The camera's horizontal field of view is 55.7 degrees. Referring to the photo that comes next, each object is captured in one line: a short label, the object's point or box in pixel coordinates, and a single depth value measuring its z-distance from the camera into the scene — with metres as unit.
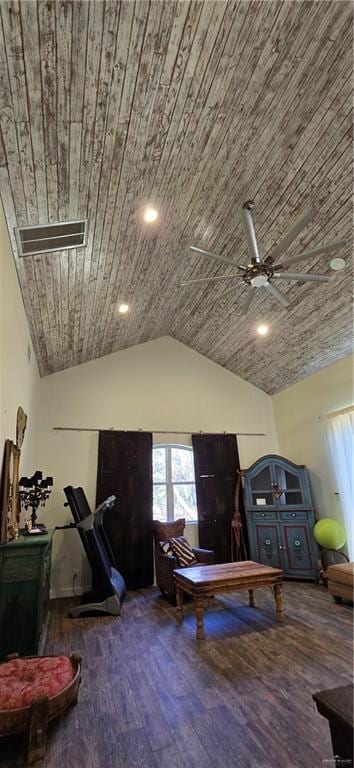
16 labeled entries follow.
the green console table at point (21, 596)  2.91
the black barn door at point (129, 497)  5.42
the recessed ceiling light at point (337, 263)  4.07
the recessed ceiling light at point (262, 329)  5.66
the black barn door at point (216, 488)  6.02
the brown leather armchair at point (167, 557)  4.70
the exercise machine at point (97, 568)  4.19
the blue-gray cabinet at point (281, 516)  5.56
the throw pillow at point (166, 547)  4.96
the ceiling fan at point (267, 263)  2.65
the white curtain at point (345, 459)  5.29
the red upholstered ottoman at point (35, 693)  1.98
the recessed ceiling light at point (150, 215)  3.33
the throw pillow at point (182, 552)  4.82
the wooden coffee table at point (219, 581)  3.56
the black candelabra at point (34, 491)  4.05
